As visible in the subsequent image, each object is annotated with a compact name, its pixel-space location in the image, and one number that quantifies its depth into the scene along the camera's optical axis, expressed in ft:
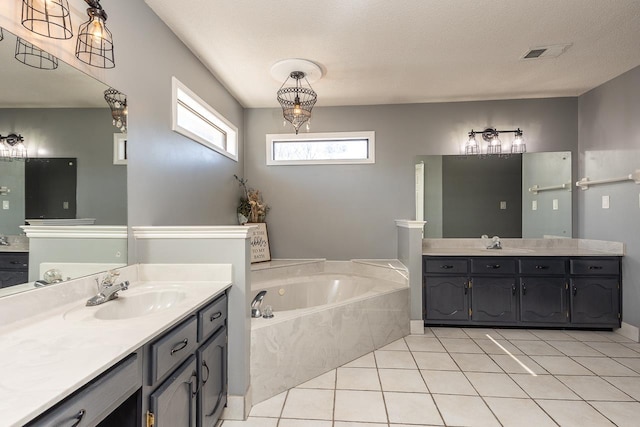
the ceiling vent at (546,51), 8.48
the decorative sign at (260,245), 12.39
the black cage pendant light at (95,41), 4.77
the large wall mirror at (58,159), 3.97
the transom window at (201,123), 7.97
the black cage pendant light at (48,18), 4.20
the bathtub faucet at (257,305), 7.62
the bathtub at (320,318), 7.02
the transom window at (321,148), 13.00
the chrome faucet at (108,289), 4.71
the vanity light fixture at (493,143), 12.42
